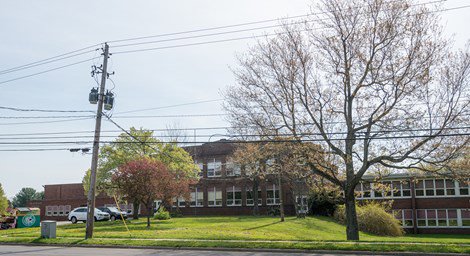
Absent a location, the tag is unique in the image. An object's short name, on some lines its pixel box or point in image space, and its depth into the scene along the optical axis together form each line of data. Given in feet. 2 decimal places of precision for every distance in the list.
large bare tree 67.92
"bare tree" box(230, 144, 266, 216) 80.74
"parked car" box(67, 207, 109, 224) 140.29
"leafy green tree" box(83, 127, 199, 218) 142.00
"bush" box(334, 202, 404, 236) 122.52
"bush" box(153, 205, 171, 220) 136.77
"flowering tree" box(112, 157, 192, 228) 99.14
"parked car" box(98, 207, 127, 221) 144.36
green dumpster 123.95
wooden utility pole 75.20
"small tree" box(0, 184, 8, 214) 169.62
